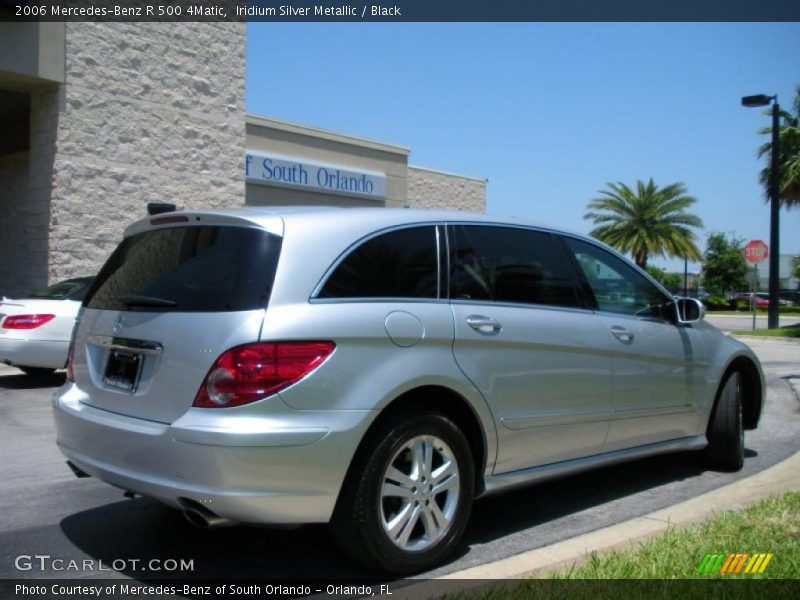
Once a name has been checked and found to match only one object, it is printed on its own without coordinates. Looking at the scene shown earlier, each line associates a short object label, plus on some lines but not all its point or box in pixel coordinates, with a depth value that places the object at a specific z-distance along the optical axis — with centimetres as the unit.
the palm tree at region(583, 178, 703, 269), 4391
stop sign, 2513
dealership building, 1458
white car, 991
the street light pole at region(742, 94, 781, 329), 2361
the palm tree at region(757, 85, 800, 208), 2766
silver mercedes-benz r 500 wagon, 344
